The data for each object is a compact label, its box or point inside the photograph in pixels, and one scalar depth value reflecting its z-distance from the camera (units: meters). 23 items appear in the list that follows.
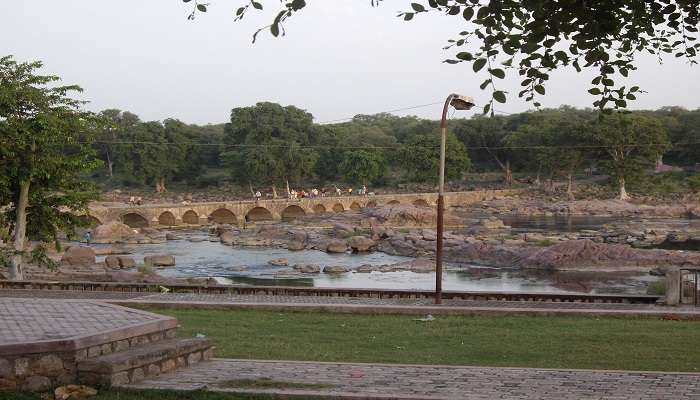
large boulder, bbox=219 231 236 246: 51.16
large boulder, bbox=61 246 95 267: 38.75
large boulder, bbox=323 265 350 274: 37.16
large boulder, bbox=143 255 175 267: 39.88
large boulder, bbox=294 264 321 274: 37.53
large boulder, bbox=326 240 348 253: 46.66
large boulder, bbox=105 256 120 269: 38.25
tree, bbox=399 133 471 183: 94.06
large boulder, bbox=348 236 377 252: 47.09
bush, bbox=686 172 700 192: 78.06
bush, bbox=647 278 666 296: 22.35
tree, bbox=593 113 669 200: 81.06
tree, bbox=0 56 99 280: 20.14
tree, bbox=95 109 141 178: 91.59
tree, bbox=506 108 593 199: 87.62
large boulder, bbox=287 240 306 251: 47.81
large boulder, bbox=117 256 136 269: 38.47
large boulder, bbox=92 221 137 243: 52.03
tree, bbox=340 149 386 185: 94.19
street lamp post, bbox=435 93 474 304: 16.45
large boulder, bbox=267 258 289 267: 40.28
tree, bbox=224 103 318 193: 84.38
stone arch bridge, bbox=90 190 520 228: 61.66
